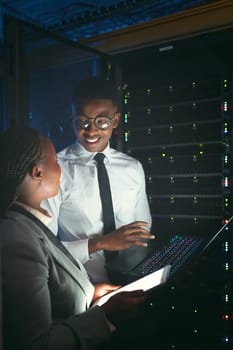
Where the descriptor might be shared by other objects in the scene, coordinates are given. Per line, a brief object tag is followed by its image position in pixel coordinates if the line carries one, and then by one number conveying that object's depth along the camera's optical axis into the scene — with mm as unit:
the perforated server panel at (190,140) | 1407
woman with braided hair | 1016
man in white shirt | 1419
